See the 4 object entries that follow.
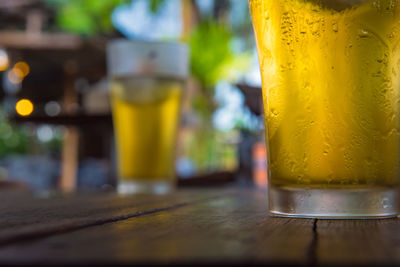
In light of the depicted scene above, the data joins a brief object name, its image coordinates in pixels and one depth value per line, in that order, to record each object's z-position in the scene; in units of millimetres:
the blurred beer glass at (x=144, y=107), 1256
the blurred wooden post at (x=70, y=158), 6249
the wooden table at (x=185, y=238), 239
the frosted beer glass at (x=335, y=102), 492
